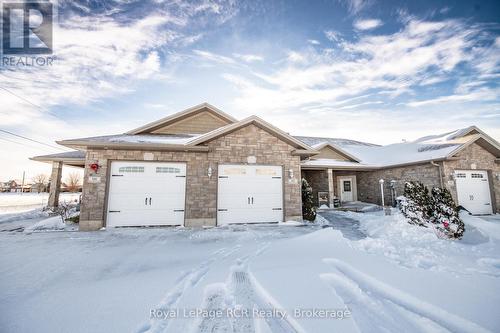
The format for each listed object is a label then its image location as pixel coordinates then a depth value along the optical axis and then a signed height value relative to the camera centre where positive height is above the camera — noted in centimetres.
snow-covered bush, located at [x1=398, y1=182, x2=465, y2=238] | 539 -72
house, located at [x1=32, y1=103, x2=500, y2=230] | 758 +58
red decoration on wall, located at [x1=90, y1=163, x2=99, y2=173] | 744 +70
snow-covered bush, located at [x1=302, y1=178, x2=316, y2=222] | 925 -92
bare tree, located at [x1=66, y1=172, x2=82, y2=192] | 4783 +141
